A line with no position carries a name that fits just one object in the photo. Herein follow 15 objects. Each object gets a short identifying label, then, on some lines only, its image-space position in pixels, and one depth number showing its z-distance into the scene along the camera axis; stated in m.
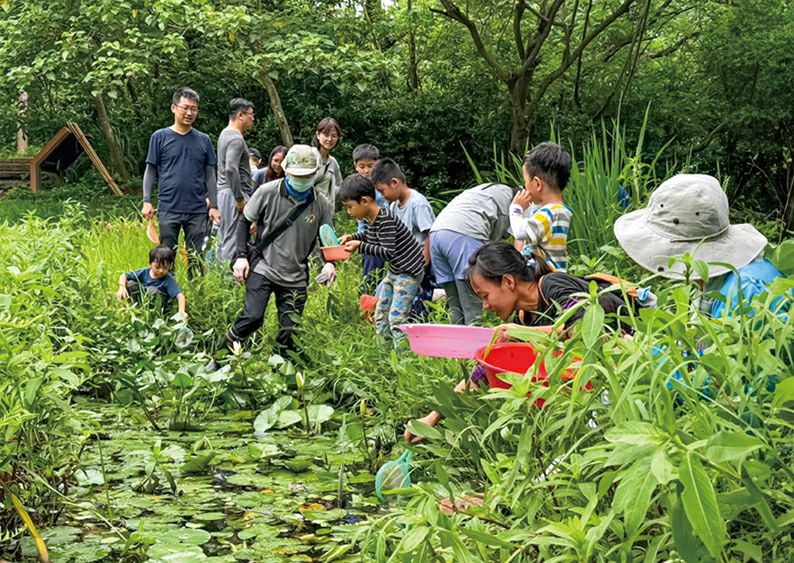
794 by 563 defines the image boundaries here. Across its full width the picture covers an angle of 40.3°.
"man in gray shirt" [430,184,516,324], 6.20
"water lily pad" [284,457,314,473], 5.14
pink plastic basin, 3.97
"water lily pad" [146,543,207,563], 3.87
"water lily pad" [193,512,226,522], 4.38
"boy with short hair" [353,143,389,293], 8.12
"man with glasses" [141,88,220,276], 8.91
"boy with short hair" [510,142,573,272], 5.38
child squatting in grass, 7.50
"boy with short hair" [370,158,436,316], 6.87
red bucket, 3.95
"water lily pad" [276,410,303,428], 5.92
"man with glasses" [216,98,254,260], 9.02
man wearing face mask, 6.99
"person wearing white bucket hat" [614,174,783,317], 3.38
